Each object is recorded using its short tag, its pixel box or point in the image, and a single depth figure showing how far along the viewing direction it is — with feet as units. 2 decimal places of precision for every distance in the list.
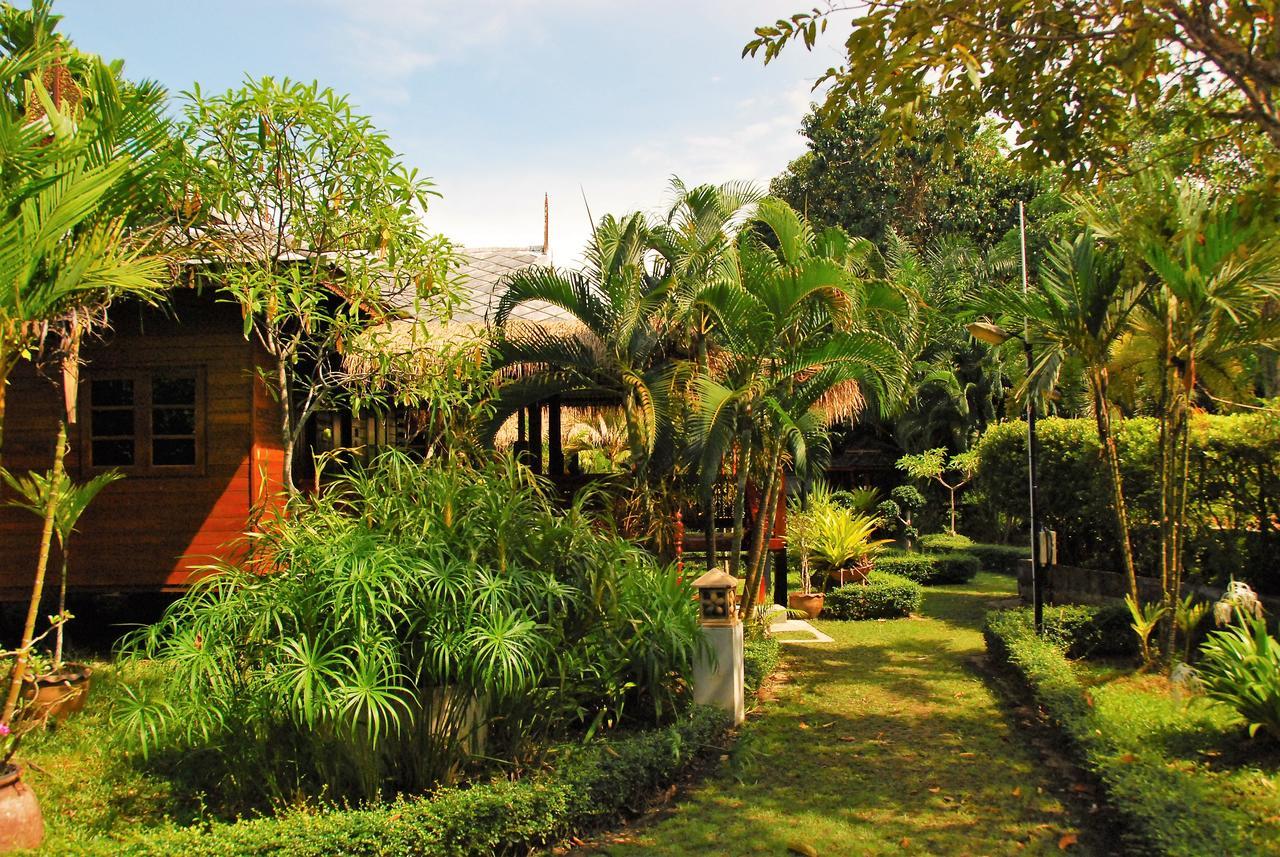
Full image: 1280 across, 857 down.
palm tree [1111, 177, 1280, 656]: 23.67
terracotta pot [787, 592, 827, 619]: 45.19
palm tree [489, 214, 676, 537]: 33.17
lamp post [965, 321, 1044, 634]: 31.32
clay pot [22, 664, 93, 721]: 22.72
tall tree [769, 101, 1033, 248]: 87.40
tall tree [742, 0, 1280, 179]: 19.24
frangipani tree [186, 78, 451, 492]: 23.02
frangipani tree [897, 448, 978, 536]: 67.00
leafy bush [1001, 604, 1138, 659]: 30.60
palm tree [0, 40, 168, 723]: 15.15
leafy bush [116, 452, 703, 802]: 16.57
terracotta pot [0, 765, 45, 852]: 15.81
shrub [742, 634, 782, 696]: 28.37
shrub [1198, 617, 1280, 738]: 18.22
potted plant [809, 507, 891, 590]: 47.96
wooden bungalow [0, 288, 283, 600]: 32.50
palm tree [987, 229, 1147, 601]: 27.78
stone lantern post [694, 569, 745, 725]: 24.09
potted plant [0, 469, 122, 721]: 20.98
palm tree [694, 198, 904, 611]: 30.14
